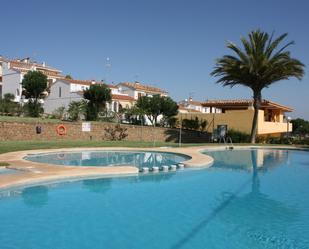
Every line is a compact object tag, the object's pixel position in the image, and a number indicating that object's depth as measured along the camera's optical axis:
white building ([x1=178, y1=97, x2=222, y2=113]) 68.01
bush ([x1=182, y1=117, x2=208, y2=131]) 37.31
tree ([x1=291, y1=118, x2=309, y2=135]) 59.48
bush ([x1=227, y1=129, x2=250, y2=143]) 32.44
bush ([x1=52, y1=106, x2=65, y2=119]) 35.41
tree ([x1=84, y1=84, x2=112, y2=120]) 37.38
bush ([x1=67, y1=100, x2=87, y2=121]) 32.25
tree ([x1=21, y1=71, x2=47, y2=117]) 40.62
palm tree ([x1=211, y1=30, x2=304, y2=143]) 27.78
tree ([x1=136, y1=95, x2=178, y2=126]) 40.12
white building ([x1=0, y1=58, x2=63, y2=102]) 54.25
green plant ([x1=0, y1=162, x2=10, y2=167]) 12.55
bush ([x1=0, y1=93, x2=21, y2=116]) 34.16
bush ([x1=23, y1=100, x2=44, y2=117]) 34.88
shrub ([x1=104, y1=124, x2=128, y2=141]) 31.11
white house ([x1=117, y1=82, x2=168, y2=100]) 57.66
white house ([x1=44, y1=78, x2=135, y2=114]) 47.22
